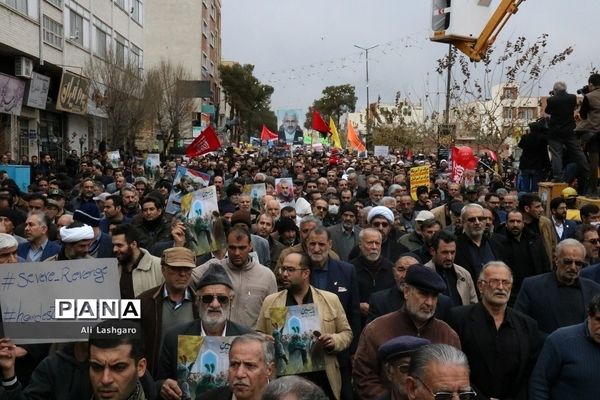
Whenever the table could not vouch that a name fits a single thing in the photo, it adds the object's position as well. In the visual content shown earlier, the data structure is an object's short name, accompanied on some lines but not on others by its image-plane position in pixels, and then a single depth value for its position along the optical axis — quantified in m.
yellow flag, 36.79
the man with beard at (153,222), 9.12
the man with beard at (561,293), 5.99
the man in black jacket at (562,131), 13.09
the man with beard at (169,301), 5.49
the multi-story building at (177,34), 78.44
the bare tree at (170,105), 47.28
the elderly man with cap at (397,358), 3.93
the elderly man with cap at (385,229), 8.45
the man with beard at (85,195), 12.28
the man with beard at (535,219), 9.22
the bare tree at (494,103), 23.08
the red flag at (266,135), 44.31
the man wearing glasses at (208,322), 4.89
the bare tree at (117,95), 36.47
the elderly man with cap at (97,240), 7.95
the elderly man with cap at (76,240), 6.69
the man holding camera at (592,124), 12.75
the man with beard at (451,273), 6.64
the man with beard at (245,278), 6.29
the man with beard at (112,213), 9.84
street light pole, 60.89
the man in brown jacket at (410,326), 4.95
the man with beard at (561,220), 9.64
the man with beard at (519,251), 8.53
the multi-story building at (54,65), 28.33
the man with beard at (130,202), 11.28
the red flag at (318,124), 33.66
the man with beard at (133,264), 6.54
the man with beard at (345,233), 9.42
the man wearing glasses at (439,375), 3.32
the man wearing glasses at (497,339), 5.26
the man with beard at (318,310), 5.42
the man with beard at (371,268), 7.13
